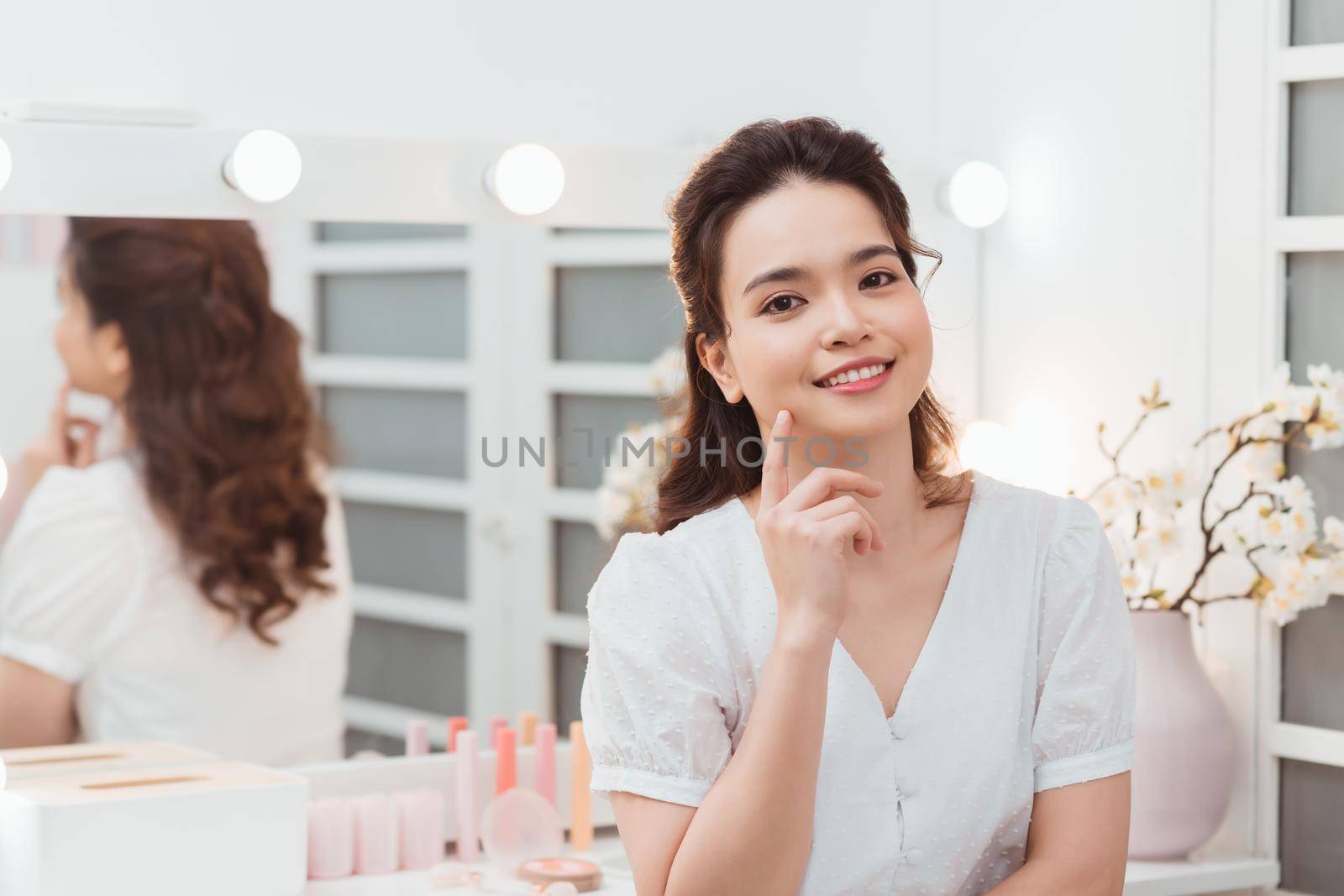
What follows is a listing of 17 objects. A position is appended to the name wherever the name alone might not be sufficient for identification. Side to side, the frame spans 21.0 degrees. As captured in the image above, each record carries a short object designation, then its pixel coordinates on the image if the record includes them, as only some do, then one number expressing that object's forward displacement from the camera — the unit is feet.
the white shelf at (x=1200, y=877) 11.40
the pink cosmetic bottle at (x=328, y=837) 11.55
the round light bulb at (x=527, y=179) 11.76
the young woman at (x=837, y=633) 9.93
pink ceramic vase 11.50
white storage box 10.76
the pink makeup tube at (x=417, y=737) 11.92
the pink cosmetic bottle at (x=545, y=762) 11.99
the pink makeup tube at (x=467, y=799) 11.77
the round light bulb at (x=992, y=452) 12.44
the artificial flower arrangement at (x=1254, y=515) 11.27
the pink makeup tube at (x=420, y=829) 11.72
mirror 11.67
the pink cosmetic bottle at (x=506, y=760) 11.87
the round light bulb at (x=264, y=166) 11.34
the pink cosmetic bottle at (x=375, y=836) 11.62
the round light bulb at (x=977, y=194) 12.58
